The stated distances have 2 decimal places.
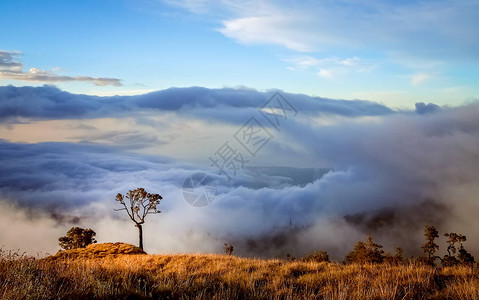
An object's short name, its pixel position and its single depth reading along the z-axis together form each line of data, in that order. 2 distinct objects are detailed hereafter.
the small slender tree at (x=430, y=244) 36.25
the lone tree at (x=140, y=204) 28.06
